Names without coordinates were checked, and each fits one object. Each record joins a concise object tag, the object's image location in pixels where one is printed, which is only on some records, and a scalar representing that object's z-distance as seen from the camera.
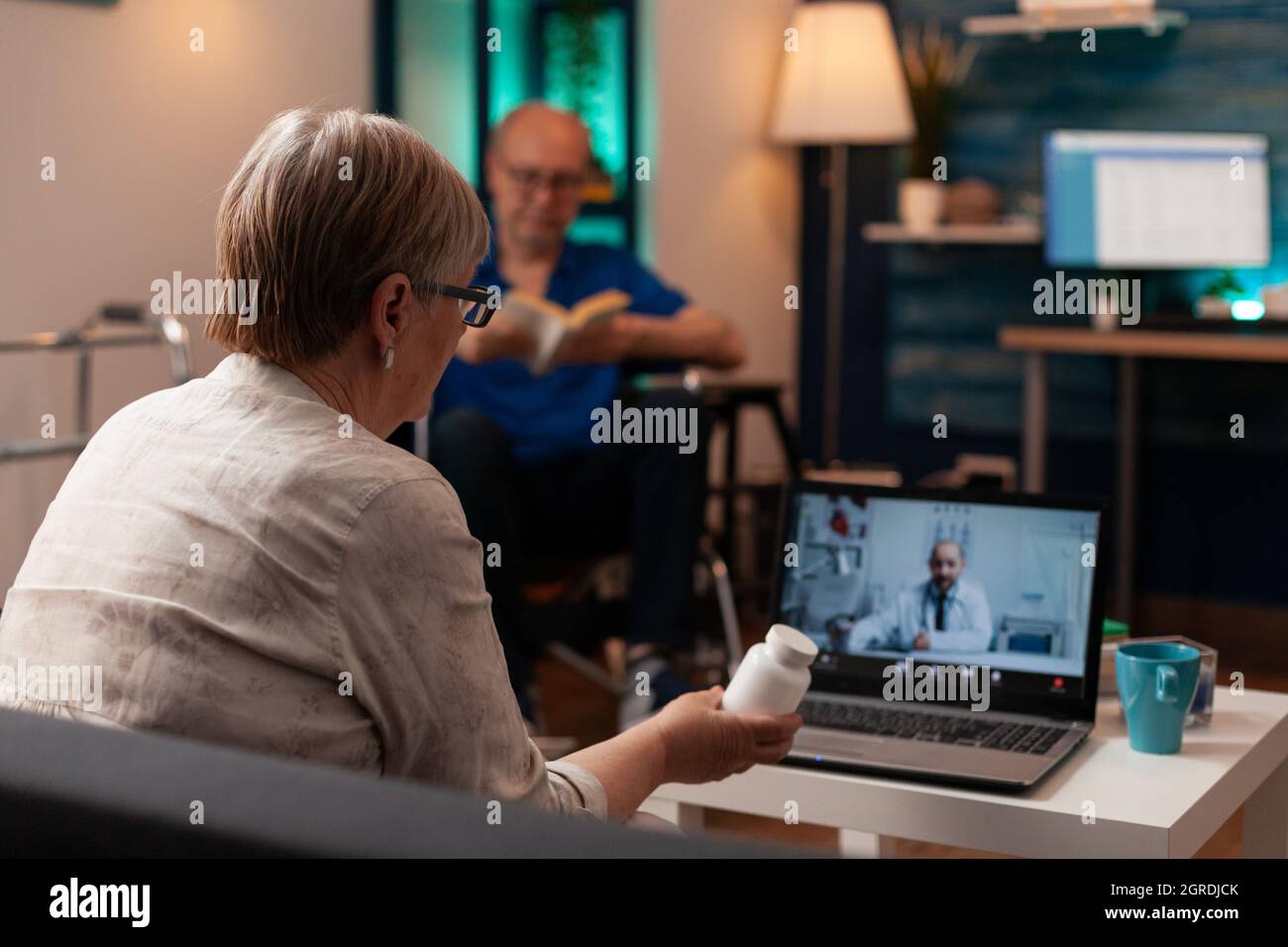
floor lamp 4.40
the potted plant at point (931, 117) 4.50
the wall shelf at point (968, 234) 4.32
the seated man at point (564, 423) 2.87
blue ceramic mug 1.57
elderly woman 0.99
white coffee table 1.40
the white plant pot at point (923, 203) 4.48
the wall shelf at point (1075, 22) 4.13
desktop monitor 4.04
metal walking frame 2.56
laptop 1.67
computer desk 3.67
